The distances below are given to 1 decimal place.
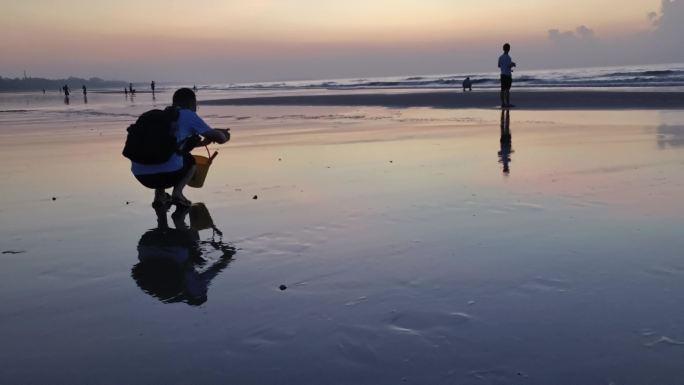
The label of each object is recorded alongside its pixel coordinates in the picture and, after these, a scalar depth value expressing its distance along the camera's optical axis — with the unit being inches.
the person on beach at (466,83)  1437.0
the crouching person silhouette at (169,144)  230.4
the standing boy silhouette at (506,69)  725.9
